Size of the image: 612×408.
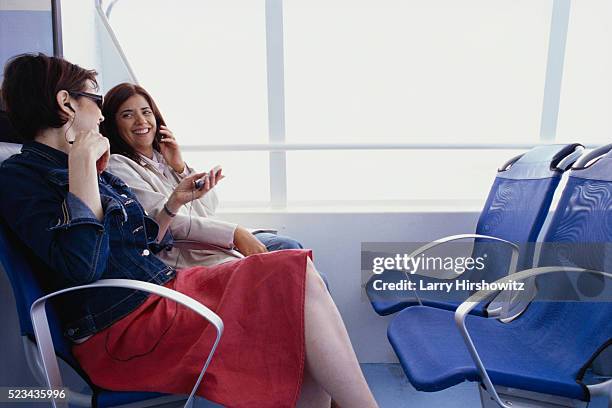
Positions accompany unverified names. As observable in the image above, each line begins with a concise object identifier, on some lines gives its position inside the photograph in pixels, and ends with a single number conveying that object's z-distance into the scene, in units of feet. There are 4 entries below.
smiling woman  5.24
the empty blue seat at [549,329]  3.43
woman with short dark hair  3.34
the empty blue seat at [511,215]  4.94
